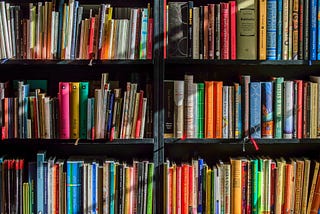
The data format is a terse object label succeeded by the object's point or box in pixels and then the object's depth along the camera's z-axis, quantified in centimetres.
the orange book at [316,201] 262
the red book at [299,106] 255
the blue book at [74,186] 256
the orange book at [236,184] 259
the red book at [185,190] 257
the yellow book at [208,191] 258
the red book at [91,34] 248
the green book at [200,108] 255
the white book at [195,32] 251
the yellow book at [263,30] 250
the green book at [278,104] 255
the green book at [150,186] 255
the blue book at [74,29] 249
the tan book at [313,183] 261
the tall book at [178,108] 253
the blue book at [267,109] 255
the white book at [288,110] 255
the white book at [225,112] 255
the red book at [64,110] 249
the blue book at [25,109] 250
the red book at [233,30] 250
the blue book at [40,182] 254
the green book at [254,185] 259
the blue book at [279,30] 251
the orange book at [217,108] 255
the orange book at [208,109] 255
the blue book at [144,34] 250
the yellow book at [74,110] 250
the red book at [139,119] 252
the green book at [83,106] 251
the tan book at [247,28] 252
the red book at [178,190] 257
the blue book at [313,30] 251
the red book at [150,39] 250
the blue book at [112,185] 255
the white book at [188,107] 254
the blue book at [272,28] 251
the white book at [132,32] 250
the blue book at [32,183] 254
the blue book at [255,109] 254
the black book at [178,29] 250
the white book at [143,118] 252
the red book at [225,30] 250
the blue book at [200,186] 258
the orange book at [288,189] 260
